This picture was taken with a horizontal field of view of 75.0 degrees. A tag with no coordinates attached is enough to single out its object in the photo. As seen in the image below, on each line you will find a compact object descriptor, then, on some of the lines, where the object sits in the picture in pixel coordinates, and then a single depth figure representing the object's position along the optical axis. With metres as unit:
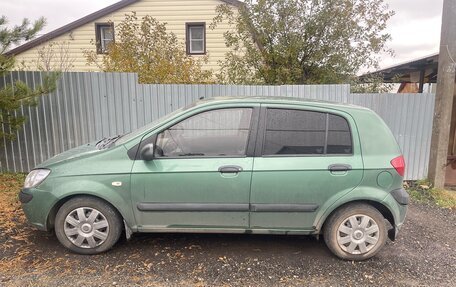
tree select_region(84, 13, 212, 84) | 7.80
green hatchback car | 3.02
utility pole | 5.14
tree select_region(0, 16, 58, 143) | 4.65
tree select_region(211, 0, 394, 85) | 6.92
